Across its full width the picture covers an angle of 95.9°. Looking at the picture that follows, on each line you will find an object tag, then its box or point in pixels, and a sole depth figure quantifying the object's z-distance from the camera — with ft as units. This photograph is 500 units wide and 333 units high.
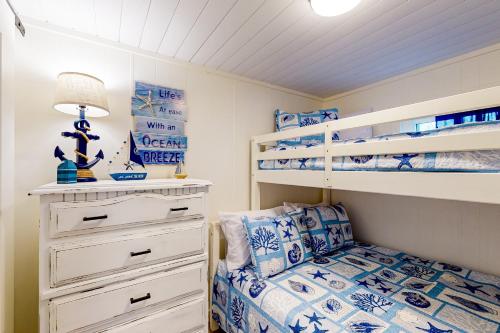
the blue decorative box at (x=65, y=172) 3.78
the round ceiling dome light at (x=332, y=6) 3.68
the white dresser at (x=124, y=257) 3.27
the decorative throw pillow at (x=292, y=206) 6.66
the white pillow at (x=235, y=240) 5.37
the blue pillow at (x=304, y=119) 7.58
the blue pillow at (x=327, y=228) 6.18
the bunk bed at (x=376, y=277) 3.24
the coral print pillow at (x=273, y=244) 4.94
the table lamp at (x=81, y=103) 4.00
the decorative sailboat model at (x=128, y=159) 5.07
